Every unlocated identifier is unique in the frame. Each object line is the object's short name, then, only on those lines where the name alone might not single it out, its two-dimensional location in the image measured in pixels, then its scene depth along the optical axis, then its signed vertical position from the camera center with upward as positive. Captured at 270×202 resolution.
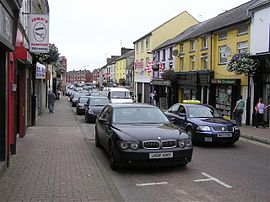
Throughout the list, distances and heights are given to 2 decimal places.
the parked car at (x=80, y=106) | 20.76 -1.21
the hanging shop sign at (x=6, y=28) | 4.91 +1.18
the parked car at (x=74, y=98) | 28.46 -0.83
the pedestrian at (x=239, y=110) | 14.49 -0.98
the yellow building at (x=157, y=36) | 34.51 +6.74
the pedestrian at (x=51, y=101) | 20.12 -0.79
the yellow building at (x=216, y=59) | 16.53 +2.28
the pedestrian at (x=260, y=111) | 13.72 -0.98
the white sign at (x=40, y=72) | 14.53 +1.00
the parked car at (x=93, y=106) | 15.75 -0.96
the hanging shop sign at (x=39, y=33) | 10.21 +2.08
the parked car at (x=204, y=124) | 9.11 -1.12
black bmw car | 5.87 -1.12
